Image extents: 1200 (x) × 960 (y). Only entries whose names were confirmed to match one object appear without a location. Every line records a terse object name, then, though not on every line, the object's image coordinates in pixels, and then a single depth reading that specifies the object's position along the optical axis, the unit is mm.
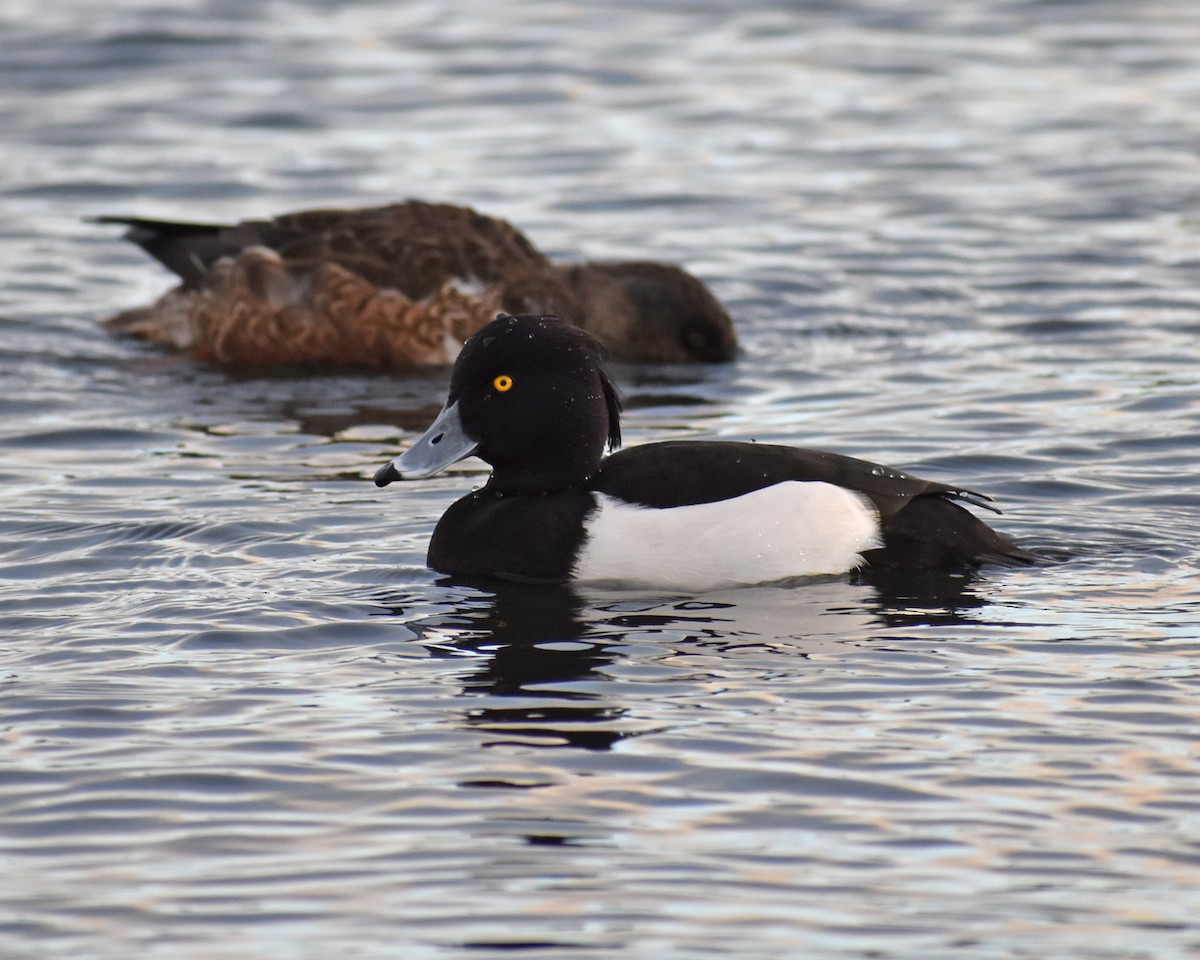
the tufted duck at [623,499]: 15617
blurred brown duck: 24531
